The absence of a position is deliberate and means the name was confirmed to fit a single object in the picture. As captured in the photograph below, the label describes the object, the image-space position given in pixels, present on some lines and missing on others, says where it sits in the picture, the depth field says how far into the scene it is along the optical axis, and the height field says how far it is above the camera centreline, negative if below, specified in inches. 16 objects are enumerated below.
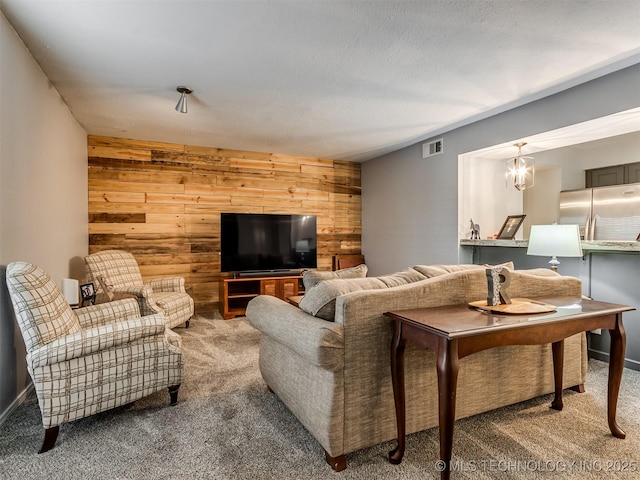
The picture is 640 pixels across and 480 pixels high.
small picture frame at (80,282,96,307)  122.3 -19.7
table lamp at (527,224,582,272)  112.7 -1.9
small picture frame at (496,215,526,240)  162.1 +3.9
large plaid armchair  73.4 -26.9
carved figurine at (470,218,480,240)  168.7 +1.7
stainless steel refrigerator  157.1 +14.0
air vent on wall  179.3 +45.3
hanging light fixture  153.1 +28.3
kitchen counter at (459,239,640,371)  117.3 -14.6
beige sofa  66.9 -27.9
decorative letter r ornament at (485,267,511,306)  74.7 -10.5
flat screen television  195.3 -3.8
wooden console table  57.9 -18.0
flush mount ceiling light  122.8 +48.7
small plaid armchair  134.7 -21.4
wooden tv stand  190.2 -29.4
